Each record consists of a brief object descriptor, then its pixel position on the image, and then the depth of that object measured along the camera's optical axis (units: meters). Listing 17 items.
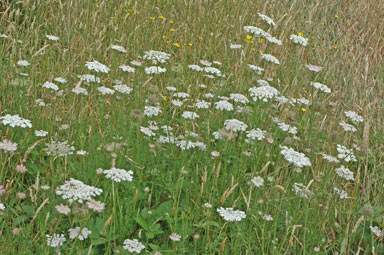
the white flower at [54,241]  1.64
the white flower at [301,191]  2.10
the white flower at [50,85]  2.38
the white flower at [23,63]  2.55
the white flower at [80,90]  2.39
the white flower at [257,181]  1.99
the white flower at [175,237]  1.77
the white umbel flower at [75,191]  1.62
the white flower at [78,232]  1.63
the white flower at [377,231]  2.16
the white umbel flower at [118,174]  1.79
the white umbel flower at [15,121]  1.96
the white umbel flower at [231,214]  1.90
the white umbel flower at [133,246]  1.74
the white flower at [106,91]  2.43
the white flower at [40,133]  2.17
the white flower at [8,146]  1.78
